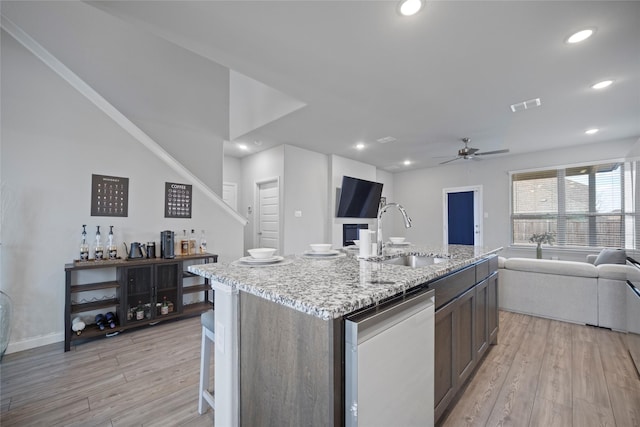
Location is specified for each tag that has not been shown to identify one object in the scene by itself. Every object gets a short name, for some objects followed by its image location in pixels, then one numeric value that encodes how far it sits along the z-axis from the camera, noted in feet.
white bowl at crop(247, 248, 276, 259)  5.27
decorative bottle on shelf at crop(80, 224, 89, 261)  8.84
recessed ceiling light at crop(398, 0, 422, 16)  5.90
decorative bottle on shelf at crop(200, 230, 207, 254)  11.85
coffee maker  10.35
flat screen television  19.13
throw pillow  10.59
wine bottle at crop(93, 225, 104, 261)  9.14
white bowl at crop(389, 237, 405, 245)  8.74
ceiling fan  15.03
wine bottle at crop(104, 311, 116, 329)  8.91
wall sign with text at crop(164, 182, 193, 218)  11.18
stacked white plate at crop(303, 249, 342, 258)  6.38
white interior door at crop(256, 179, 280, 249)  16.97
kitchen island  2.84
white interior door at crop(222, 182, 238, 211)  19.93
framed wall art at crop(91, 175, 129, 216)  9.38
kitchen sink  6.66
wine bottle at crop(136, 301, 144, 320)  9.41
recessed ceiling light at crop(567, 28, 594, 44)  6.81
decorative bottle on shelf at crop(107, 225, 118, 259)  9.44
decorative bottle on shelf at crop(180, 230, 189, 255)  11.32
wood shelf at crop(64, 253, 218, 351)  8.32
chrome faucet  5.66
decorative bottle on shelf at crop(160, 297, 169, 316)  9.99
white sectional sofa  9.32
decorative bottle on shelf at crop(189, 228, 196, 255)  11.50
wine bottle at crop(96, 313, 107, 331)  8.76
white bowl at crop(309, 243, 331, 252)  6.56
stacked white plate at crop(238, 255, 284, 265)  5.12
